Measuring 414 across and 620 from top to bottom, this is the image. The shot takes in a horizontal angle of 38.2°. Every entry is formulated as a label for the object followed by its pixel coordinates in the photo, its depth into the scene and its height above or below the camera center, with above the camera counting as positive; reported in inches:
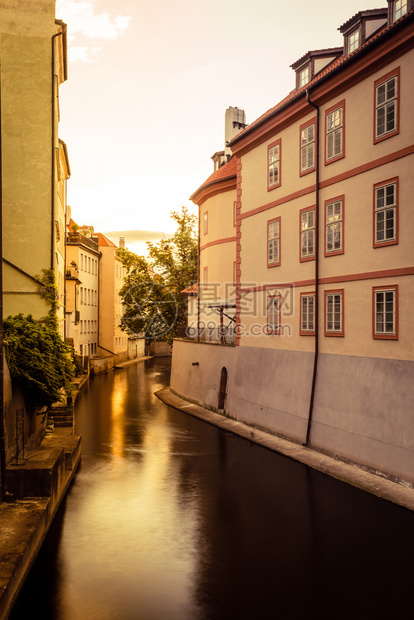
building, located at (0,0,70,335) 920.9 +251.6
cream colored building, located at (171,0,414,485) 676.1 +70.6
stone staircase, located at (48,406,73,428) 916.6 -171.8
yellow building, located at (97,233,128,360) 2549.2 +20.9
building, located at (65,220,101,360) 1726.1 +56.1
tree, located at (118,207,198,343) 1931.6 +64.9
